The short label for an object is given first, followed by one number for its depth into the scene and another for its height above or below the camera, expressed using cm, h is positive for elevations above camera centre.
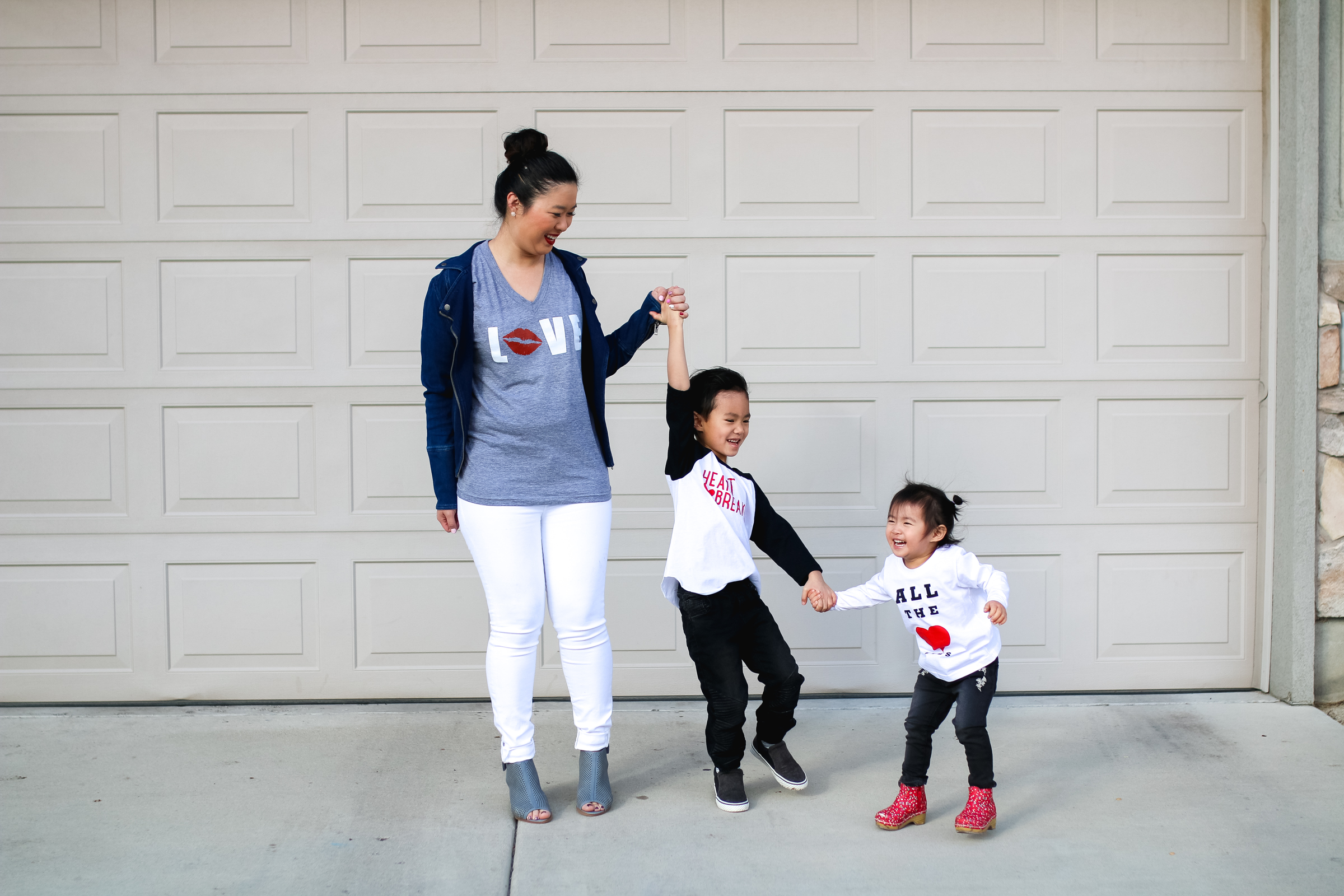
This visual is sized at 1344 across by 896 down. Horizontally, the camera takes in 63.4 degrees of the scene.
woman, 270 -5
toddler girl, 271 -54
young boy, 284 -40
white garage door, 367 +44
